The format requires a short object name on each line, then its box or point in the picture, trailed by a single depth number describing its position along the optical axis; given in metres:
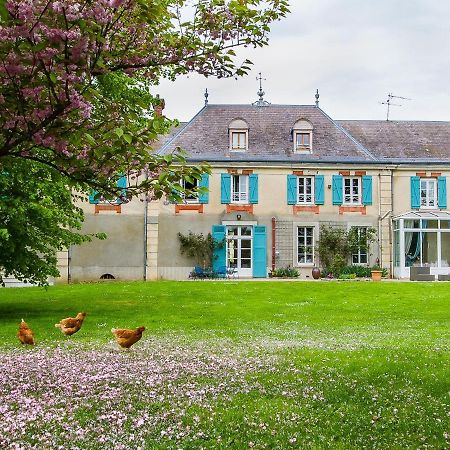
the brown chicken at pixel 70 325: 10.00
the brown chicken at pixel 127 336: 8.54
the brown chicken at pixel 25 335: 9.17
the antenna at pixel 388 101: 35.62
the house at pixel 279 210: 28.88
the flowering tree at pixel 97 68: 4.45
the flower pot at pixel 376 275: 26.88
